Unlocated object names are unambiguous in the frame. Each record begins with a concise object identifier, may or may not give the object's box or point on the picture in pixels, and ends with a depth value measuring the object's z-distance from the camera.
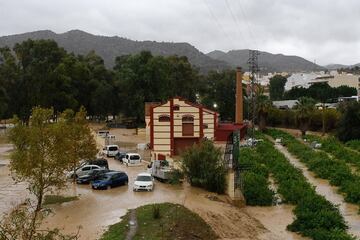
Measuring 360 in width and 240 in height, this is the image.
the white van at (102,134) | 77.51
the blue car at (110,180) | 37.78
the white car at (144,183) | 36.78
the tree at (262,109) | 101.19
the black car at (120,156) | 54.43
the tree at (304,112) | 94.84
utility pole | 69.46
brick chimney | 84.75
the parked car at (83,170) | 41.53
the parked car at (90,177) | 40.41
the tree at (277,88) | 184.50
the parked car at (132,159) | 50.84
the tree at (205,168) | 38.25
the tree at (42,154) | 28.12
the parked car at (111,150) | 58.52
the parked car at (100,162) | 46.63
